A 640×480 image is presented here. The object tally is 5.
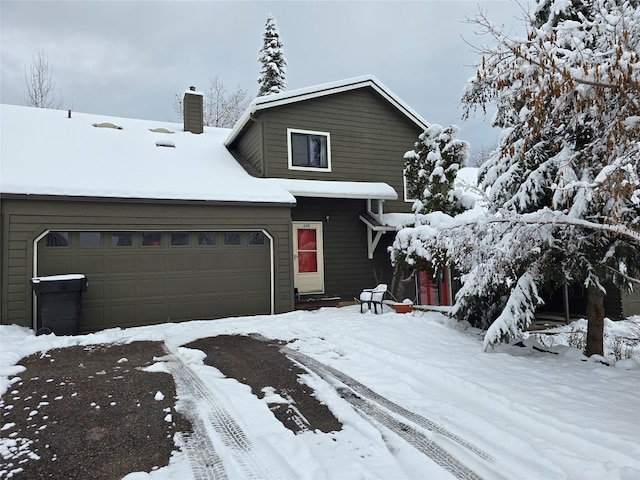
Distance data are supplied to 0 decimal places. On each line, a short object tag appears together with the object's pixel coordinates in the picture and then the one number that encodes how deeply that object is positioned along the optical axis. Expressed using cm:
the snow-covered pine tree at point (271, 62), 2428
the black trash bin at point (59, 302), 687
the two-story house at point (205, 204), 761
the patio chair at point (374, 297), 883
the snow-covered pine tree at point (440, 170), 885
